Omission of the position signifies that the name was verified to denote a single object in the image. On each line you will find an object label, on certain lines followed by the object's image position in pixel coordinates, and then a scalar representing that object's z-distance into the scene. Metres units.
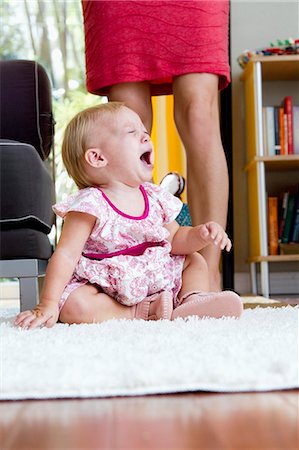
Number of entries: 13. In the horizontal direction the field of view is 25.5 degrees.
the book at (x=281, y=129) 3.00
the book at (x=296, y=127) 3.00
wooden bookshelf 2.85
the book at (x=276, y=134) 3.01
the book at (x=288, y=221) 3.06
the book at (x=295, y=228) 3.06
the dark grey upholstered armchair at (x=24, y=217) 1.45
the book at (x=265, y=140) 3.02
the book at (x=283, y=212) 3.08
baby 1.14
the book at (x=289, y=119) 3.00
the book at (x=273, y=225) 3.06
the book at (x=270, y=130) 3.01
